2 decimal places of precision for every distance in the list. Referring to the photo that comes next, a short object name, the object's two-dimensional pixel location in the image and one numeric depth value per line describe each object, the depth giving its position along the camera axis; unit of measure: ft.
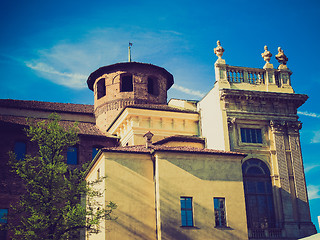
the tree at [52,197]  69.36
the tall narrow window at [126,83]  127.95
